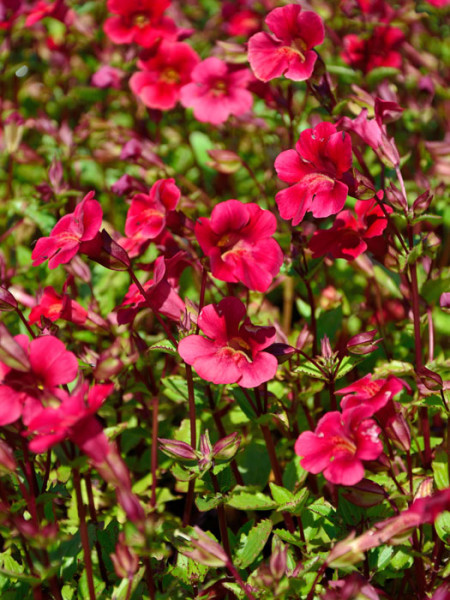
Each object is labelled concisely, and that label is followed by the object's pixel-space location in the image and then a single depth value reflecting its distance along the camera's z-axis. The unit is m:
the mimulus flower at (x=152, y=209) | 0.66
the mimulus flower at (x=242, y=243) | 0.62
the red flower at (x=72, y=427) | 0.56
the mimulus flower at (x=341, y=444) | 0.57
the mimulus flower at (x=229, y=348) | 0.60
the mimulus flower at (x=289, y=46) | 0.66
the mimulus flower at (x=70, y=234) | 0.61
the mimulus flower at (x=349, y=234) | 0.64
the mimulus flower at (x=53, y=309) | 0.65
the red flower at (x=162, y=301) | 0.63
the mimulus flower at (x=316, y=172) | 0.61
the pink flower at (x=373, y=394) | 0.58
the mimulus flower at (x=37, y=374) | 0.58
